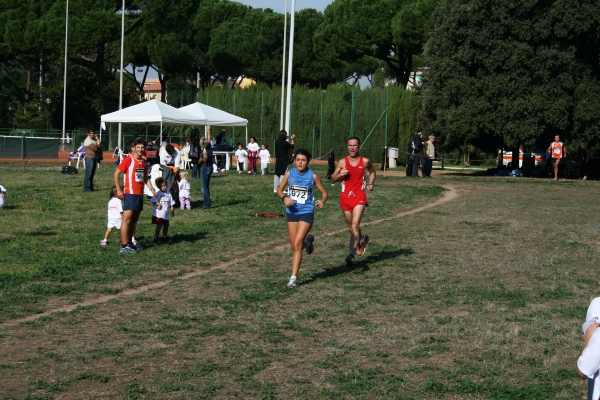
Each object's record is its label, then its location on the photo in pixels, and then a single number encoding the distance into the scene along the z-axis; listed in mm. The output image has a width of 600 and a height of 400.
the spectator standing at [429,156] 32228
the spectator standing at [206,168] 19625
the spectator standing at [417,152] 31534
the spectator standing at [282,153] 21172
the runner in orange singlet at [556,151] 29984
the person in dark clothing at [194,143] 20295
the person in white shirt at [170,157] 20500
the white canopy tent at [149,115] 29703
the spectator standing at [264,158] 32812
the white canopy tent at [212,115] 33125
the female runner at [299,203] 10344
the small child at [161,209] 14130
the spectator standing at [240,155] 33531
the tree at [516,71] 32406
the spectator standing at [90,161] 22984
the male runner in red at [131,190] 13039
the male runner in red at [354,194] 11867
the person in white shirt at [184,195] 19578
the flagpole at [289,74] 30066
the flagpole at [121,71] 41406
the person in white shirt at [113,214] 13766
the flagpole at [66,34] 50534
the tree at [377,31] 53125
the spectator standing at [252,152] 32750
